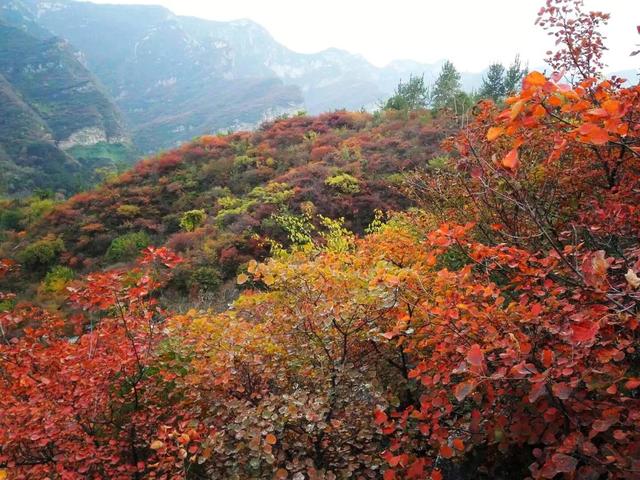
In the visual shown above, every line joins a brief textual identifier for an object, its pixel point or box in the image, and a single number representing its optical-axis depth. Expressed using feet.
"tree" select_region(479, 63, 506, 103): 66.73
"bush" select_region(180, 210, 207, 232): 40.71
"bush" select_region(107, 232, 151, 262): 37.73
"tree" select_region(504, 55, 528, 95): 64.03
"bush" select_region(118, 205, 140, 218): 43.64
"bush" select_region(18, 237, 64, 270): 38.63
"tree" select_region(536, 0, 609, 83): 10.90
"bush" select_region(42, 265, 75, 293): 33.42
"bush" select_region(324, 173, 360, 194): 37.35
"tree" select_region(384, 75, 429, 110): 89.97
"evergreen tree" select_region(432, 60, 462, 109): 82.53
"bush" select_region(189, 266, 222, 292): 29.01
